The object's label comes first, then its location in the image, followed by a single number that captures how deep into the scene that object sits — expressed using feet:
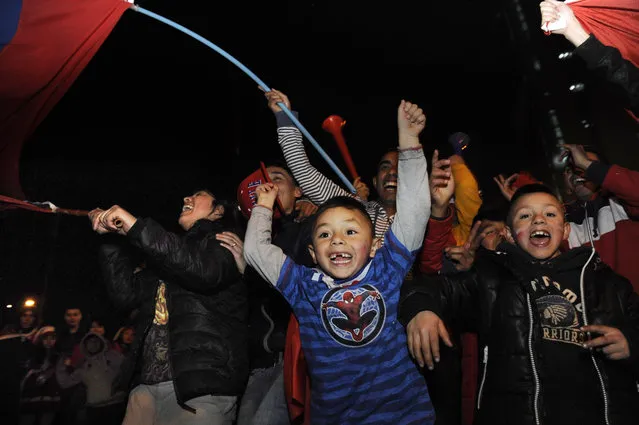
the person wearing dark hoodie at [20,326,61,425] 23.03
